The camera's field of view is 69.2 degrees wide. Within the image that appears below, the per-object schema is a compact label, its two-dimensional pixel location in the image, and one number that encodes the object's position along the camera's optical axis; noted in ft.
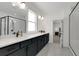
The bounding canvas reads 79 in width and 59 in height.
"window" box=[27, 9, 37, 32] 9.73
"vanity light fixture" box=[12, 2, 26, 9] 7.14
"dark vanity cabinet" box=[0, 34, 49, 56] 3.79
